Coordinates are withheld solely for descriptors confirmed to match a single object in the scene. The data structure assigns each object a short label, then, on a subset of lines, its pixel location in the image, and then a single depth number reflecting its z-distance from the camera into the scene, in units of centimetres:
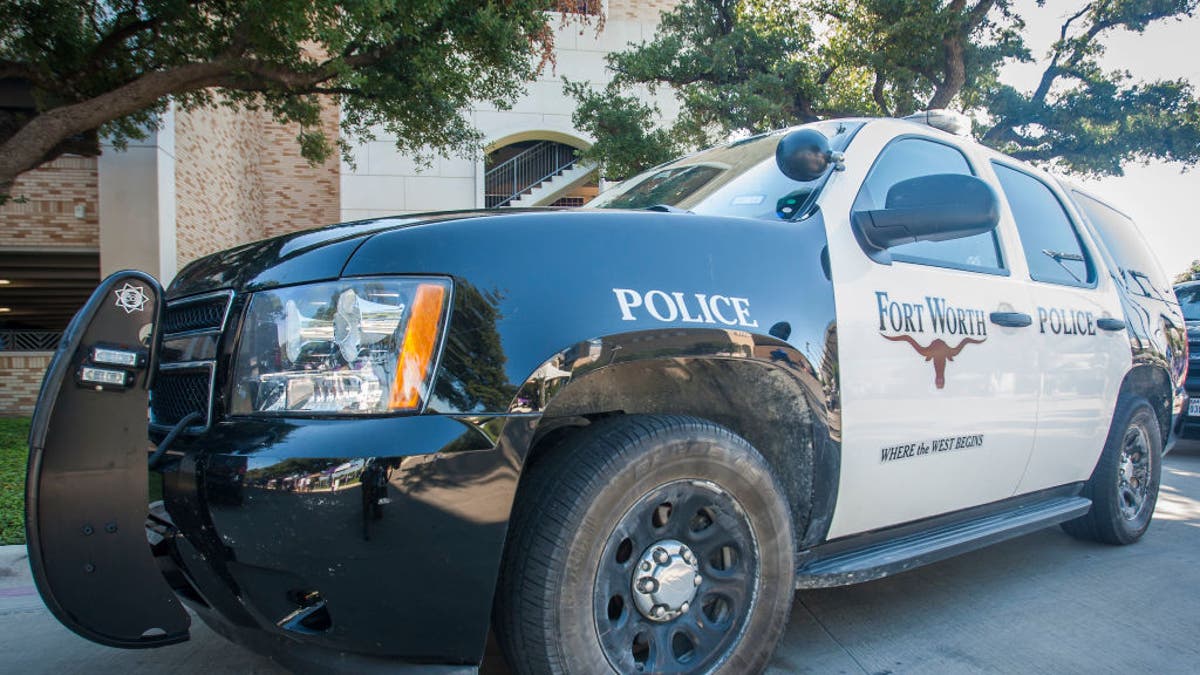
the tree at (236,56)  768
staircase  2148
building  1207
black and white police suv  174
